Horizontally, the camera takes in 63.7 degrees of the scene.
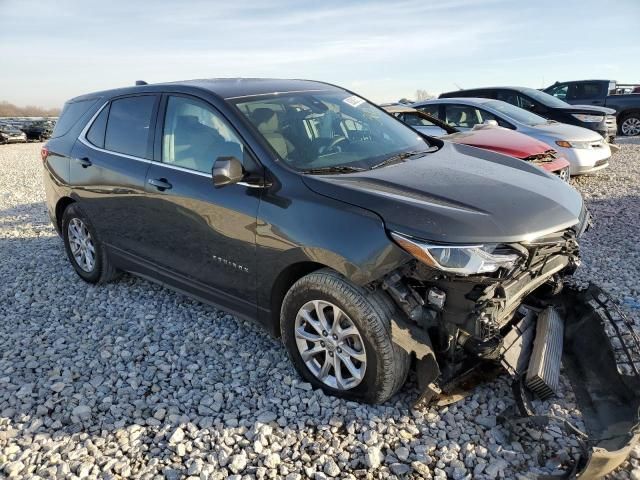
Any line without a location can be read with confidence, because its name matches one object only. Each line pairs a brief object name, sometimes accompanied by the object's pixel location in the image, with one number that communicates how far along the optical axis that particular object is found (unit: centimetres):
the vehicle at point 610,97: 1530
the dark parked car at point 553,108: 1087
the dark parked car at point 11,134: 2741
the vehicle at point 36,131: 2950
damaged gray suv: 258
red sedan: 650
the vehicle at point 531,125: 817
